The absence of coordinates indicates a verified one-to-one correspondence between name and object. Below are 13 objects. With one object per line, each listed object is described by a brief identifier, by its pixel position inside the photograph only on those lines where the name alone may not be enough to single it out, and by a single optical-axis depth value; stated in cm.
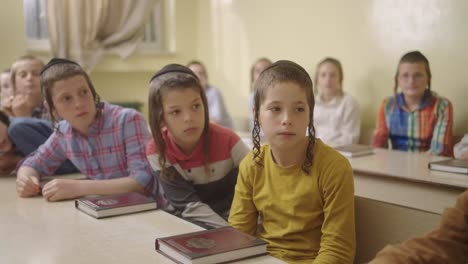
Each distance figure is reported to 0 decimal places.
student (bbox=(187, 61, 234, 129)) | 505
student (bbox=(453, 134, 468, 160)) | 275
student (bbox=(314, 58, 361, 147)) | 401
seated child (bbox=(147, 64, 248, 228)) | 187
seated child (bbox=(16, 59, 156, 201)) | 202
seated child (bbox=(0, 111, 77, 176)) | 246
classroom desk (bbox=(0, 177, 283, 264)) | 127
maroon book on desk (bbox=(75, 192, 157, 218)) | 164
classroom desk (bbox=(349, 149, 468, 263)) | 161
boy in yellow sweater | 146
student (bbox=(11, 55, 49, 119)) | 296
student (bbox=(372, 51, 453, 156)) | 329
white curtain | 484
